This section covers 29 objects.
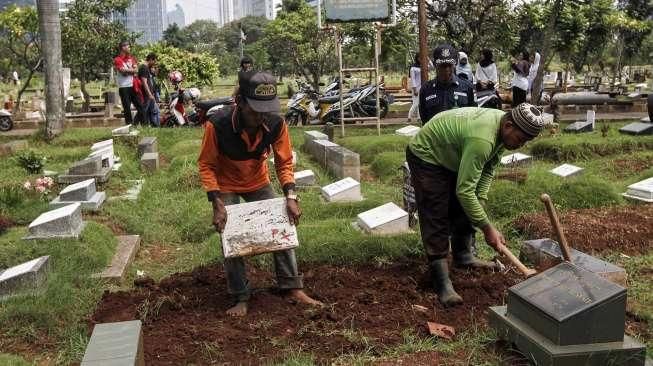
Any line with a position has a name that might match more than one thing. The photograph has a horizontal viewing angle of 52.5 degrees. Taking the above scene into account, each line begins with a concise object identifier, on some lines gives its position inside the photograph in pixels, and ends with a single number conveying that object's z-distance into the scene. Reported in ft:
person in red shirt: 39.55
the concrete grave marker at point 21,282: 15.06
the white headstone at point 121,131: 35.04
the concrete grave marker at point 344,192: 23.07
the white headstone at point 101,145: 29.16
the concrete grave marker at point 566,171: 24.73
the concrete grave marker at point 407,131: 35.94
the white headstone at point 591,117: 36.91
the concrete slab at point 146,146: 32.09
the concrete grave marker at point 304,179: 26.00
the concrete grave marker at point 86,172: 25.86
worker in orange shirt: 13.14
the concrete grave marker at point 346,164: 26.99
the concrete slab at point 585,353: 9.98
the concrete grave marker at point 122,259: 16.81
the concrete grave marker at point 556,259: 14.60
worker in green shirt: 12.82
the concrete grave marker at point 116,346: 9.08
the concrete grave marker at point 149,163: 30.14
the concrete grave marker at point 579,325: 9.95
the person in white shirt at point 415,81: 40.55
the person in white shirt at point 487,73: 39.50
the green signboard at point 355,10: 36.47
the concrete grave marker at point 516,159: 27.99
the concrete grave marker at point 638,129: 33.76
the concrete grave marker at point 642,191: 22.24
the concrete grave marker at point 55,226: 18.01
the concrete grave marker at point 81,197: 22.07
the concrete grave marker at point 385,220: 18.70
